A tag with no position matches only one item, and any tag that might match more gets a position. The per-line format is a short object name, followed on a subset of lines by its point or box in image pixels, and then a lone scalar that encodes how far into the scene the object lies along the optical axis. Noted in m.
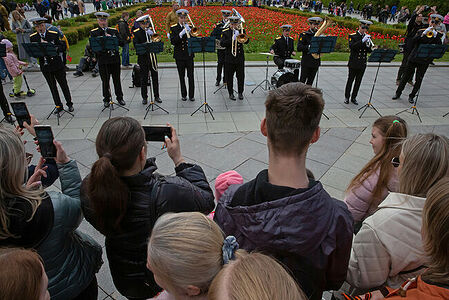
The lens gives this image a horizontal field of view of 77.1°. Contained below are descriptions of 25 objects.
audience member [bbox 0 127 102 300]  1.56
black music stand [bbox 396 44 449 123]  6.73
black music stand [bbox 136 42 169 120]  6.55
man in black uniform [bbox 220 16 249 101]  7.66
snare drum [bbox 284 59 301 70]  8.26
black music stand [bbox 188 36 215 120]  6.49
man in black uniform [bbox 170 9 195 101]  7.45
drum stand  9.28
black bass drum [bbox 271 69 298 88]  8.38
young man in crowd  1.30
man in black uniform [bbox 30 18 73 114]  6.69
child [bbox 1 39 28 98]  7.71
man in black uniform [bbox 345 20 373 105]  7.25
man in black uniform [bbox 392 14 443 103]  7.48
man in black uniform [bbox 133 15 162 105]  7.40
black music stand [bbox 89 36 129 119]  6.55
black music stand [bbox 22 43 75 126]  6.12
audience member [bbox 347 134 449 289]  1.61
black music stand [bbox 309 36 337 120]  6.87
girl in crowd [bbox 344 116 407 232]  2.43
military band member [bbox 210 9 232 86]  9.02
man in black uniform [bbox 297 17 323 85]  7.91
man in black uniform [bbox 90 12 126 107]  7.18
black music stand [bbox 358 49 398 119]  6.63
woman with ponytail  1.63
